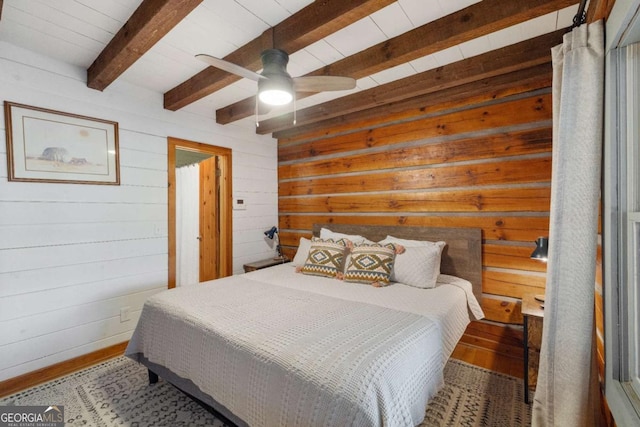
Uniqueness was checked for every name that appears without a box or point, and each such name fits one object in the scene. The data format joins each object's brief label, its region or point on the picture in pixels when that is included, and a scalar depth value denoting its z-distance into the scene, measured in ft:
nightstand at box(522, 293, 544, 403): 6.35
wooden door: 10.03
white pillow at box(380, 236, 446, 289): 7.99
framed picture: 7.03
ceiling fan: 5.36
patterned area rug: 5.94
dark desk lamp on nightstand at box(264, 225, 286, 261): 13.24
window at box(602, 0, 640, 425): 3.54
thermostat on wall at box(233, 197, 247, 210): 12.18
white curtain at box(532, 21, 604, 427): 4.16
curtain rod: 4.62
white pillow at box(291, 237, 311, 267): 10.39
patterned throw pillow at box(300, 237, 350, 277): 9.16
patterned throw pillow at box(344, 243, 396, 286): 8.20
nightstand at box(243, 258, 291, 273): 11.81
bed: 3.83
